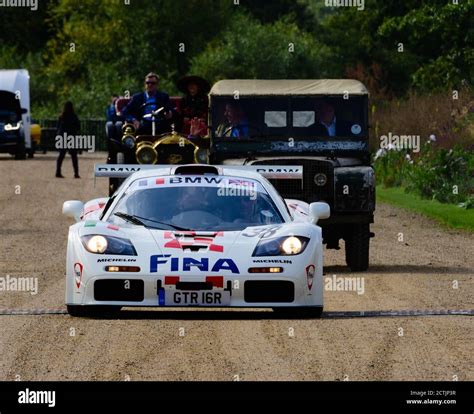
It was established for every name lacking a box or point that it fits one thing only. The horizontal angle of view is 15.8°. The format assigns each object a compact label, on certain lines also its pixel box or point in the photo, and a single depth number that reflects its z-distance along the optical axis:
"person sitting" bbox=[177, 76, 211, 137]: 22.84
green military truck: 20.36
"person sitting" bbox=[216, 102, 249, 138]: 21.53
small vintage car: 21.61
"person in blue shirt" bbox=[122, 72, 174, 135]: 22.69
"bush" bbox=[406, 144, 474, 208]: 33.75
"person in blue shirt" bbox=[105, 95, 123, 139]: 22.97
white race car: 13.84
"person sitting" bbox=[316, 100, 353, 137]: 21.55
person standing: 44.84
